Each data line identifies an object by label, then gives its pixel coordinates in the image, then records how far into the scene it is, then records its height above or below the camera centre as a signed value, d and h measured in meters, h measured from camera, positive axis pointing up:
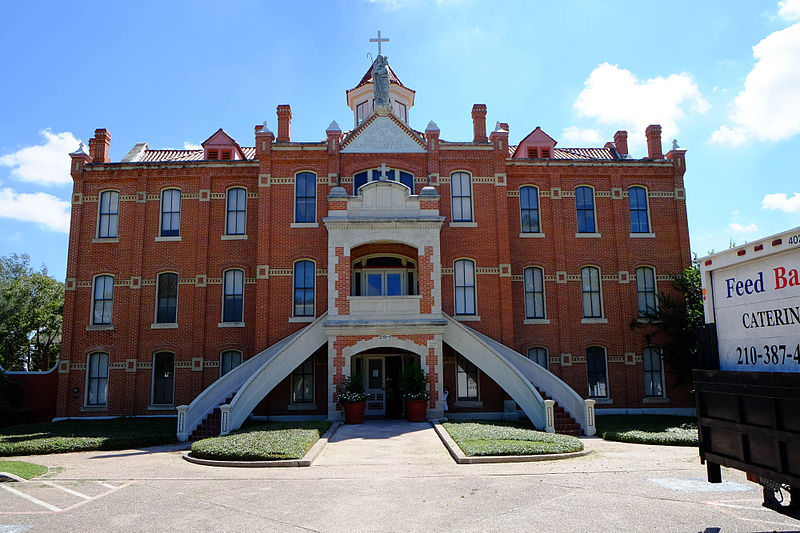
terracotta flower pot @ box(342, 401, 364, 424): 18.27 -1.88
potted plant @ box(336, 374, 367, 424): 18.23 -1.47
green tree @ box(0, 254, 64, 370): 33.31 +2.79
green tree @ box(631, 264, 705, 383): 20.44 +1.06
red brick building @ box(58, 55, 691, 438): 21.42 +3.87
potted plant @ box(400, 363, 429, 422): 18.41 -1.27
